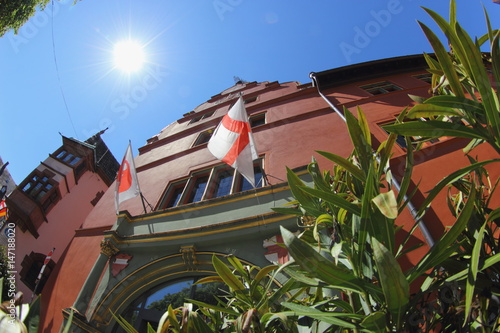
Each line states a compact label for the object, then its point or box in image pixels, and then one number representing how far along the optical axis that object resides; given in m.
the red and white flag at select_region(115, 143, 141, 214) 6.30
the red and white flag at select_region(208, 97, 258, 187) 4.94
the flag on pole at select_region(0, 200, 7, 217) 8.49
